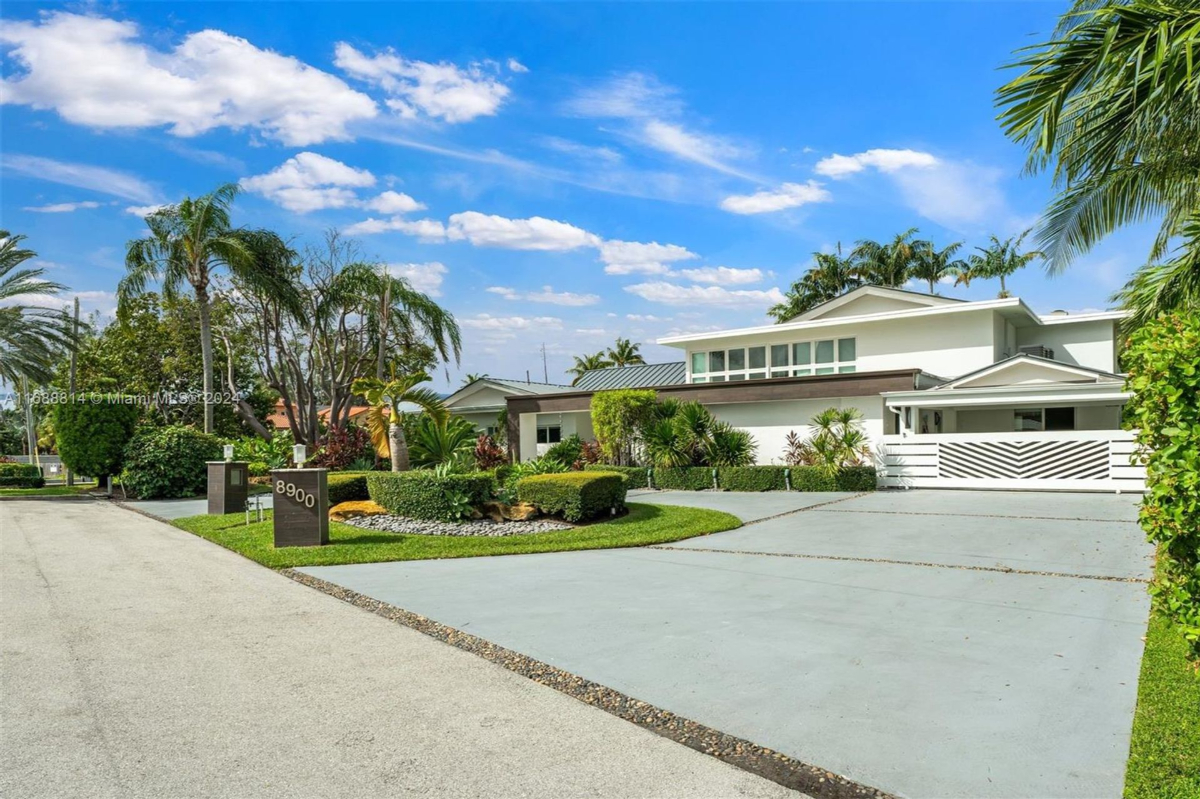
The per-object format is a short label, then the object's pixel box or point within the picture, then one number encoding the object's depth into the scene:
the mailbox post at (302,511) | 10.88
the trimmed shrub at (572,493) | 12.76
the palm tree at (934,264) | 40.38
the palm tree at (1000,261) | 39.12
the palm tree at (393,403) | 14.16
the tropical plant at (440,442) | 16.19
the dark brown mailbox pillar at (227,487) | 15.68
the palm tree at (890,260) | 40.00
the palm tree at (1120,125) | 4.70
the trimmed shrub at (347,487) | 15.30
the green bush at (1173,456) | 3.59
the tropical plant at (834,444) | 18.94
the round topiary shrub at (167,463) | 20.16
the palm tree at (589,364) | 58.60
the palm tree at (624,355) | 57.09
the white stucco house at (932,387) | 17.30
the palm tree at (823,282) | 41.19
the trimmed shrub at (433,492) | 12.84
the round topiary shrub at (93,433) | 21.45
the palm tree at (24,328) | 25.81
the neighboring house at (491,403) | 28.88
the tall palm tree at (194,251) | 23.83
